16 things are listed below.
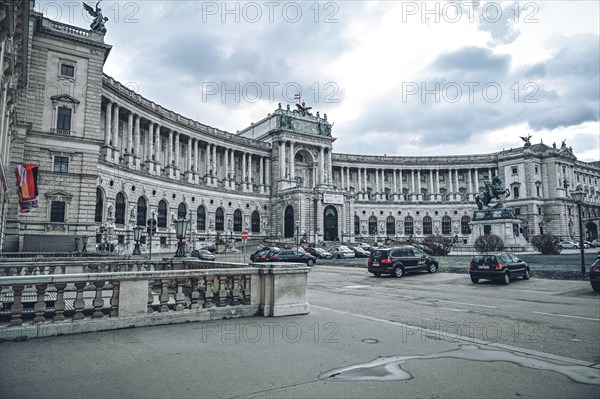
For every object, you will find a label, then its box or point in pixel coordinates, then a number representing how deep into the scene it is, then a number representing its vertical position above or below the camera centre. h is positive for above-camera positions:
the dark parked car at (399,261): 25.28 -1.44
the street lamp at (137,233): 28.20 +0.52
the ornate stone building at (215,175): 34.44 +9.96
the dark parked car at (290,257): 32.62 -1.44
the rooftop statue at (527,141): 91.06 +21.60
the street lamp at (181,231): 16.79 +0.40
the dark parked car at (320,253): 47.63 -1.63
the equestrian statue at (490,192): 46.81 +5.26
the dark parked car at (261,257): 33.62 -1.44
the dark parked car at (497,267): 20.33 -1.49
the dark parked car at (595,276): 16.30 -1.54
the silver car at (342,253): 48.22 -1.64
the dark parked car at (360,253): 50.41 -1.75
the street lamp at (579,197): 21.78 +2.20
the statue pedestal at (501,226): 44.31 +1.30
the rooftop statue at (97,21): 39.78 +21.57
